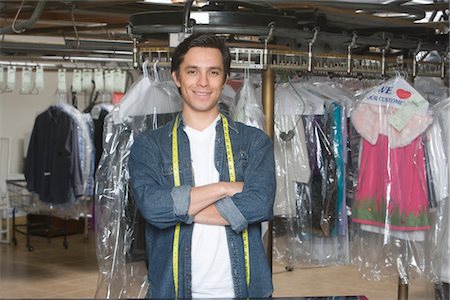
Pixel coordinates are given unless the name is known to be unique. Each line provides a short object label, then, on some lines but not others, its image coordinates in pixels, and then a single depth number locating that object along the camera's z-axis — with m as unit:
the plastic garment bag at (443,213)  3.62
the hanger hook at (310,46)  3.29
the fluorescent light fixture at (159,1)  3.81
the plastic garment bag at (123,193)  3.25
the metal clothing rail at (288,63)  3.22
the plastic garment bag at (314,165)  3.75
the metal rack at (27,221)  8.52
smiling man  2.51
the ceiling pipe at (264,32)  3.07
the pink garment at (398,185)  3.62
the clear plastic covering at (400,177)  3.59
